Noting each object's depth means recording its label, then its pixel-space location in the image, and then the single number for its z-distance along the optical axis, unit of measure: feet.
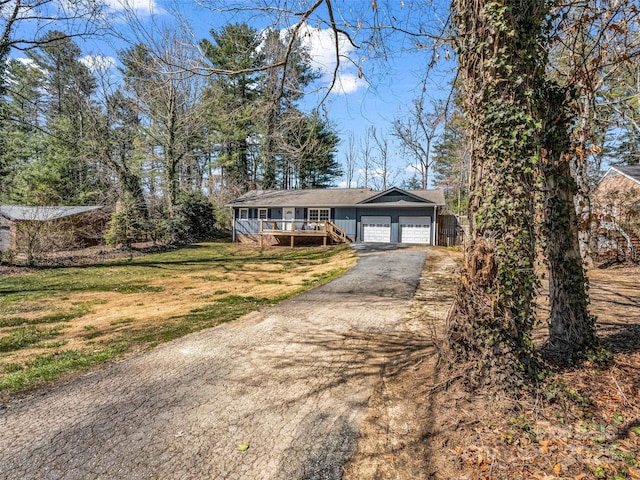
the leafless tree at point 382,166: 104.94
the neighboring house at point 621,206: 38.09
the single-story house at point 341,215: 62.75
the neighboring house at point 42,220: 42.09
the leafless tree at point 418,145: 79.30
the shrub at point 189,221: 69.05
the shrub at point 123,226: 57.36
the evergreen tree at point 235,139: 74.84
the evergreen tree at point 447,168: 91.20
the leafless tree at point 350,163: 113.91
